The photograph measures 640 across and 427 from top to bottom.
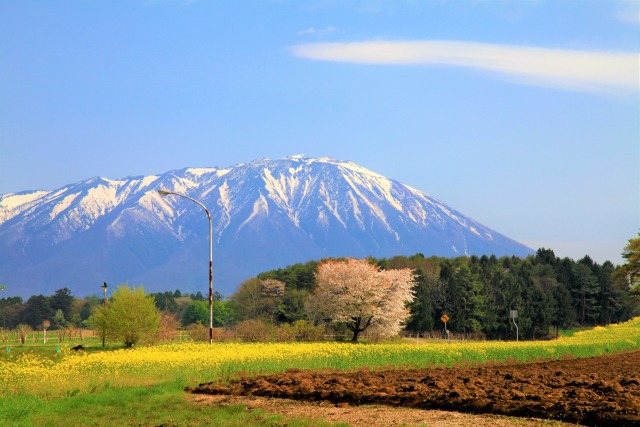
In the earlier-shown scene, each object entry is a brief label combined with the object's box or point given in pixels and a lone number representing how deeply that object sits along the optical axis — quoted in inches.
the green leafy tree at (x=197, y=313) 6796.3
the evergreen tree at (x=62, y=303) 6747.1
